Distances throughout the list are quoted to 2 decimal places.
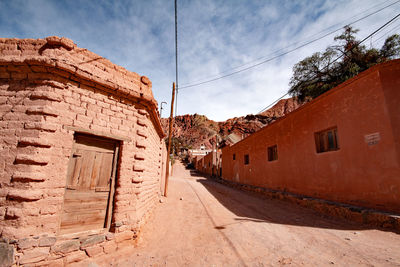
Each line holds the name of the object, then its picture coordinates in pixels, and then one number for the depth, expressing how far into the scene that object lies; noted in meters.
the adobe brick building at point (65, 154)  3.11
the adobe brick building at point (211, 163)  27.05
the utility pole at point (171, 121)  9.93
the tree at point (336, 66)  15.39
